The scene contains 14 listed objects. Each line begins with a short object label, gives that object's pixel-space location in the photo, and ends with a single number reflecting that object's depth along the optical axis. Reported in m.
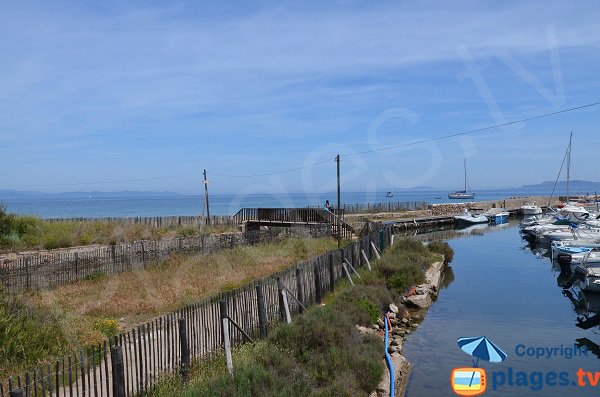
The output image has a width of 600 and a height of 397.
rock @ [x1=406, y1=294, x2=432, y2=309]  21.39
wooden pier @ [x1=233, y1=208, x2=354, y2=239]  39.69
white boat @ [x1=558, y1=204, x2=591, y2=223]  51.97
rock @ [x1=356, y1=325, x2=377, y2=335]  14.03
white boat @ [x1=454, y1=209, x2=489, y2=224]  70.31
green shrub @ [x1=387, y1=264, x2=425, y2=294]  22.19
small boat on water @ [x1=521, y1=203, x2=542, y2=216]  75.81
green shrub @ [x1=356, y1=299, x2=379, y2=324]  16.59
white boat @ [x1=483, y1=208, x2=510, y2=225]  74.94
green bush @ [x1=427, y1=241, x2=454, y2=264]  36.03
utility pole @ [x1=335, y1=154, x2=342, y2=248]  32.18
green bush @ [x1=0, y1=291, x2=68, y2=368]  10.22
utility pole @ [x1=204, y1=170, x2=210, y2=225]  46.57
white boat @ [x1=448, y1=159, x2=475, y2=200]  196.80
